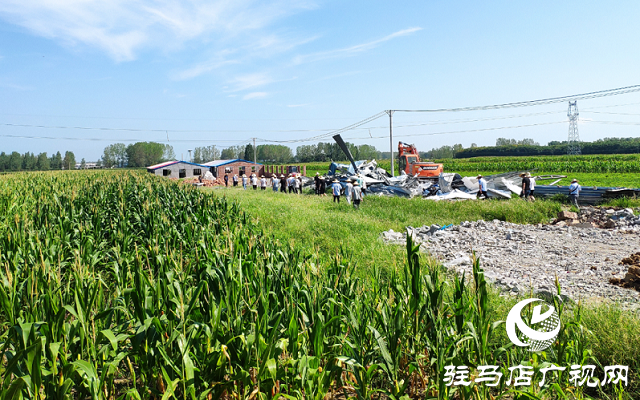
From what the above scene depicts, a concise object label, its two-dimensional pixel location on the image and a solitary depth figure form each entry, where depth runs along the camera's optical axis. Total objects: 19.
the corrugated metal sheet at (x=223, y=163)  53.53
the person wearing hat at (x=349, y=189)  18.09
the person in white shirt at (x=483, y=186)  19.93
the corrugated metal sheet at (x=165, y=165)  52.07
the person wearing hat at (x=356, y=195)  17.55
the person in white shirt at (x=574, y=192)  18.39
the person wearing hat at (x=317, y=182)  26.20
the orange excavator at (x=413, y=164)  30.69
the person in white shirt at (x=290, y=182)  27.34
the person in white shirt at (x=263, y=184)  30.69
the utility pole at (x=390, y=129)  37.28
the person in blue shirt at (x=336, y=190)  20.32
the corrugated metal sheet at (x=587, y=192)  18.65
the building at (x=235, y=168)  52.69
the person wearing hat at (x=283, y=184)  28.12
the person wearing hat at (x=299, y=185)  27.58
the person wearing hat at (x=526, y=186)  19.14
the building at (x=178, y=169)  51.84
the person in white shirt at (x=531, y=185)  19.20
